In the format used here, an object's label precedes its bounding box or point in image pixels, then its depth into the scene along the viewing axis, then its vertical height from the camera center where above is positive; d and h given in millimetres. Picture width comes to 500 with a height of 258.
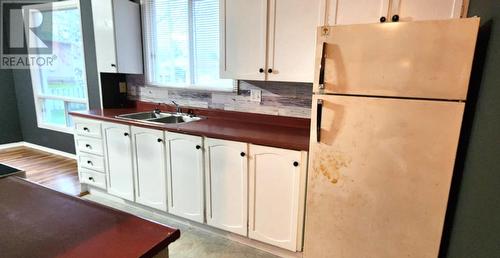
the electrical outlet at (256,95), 2539 -214
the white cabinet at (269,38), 1956 +258
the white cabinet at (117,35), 2811 +362
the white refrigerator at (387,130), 1293 -284
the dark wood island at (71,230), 666 -437
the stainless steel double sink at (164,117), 2796 -484
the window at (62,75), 3678 -98
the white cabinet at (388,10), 1557 +392
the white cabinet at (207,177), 1894 -850
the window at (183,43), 2734 +287
